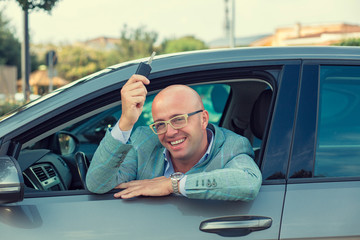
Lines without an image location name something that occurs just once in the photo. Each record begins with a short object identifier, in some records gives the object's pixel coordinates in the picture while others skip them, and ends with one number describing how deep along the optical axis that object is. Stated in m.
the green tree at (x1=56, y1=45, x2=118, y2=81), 48.97
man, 1.67
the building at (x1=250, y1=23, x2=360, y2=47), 41.69
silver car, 1.63
